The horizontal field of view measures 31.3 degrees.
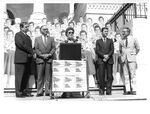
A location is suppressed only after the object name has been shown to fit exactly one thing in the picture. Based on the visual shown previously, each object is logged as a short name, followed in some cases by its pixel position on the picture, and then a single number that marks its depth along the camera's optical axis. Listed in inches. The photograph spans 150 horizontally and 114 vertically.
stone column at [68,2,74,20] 352.5
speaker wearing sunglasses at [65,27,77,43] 229.6
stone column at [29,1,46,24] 329.7
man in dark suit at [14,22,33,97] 227.5
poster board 217.9
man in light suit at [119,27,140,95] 251.8
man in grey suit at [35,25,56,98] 232.1
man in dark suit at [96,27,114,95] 238.5
